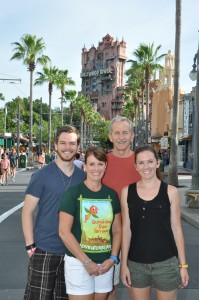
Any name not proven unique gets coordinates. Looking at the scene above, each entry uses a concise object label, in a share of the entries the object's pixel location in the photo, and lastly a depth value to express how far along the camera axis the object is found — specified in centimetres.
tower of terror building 11935
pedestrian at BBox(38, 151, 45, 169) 2283
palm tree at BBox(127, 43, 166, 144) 3065
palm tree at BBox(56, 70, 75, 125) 3967
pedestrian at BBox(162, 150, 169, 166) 3215
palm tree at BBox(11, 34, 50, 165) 3140
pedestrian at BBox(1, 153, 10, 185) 1703
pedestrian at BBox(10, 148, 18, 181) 2008
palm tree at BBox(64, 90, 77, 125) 5106
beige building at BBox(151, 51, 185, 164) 4710
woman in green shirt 245
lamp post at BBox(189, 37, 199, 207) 1272
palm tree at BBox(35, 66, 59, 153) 3750
